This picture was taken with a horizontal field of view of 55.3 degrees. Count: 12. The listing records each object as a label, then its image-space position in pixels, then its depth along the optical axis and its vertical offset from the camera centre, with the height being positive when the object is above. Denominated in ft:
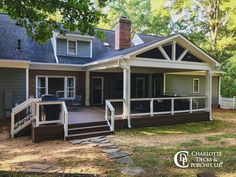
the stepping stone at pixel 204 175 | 10.66 -4.25
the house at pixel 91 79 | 31.24 +1.27
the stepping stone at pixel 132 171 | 16.72 -6.56
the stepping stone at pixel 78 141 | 26.63 -6.82
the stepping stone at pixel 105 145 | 24.91 -6.75
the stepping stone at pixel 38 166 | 17.69 -6.63
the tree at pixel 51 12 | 17.60 +5.86
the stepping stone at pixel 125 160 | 19.32 -6.64
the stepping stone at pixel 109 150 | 22.84 -6.73
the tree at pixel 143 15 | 83.56 +30.14
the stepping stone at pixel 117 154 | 21.04 -6.68
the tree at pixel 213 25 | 73.87 +22.58
